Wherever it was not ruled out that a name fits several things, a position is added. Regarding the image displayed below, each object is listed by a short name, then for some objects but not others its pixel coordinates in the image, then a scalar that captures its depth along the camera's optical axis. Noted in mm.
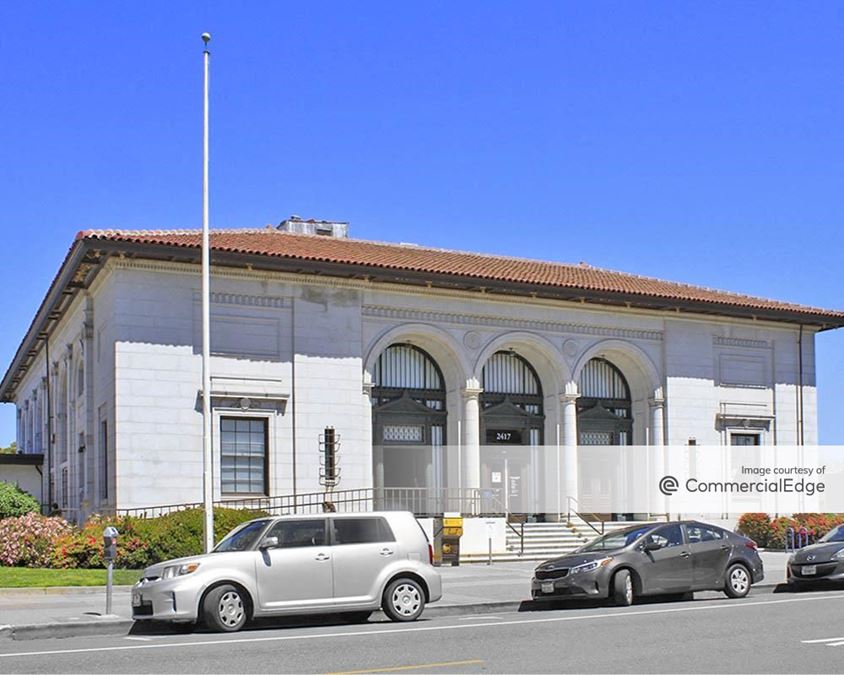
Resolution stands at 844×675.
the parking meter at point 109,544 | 17984
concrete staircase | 31125
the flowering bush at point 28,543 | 24734
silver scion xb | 16000
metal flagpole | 23078
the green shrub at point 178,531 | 24828
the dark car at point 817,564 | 22188
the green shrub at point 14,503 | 36219
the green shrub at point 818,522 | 35406
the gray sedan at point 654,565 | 19484
